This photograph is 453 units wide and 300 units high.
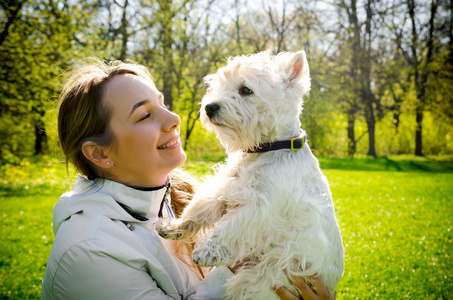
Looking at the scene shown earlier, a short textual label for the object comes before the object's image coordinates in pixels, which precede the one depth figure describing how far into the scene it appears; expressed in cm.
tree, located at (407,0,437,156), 1644
